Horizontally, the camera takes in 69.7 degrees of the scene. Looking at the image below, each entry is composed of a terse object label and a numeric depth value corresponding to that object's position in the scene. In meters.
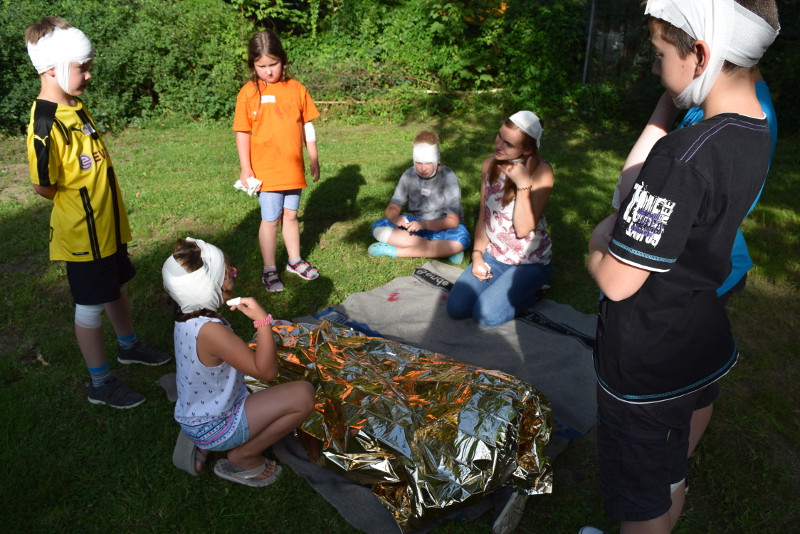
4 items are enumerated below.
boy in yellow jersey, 2.79
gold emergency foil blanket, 2.43
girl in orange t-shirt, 4.18
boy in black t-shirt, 1.41
